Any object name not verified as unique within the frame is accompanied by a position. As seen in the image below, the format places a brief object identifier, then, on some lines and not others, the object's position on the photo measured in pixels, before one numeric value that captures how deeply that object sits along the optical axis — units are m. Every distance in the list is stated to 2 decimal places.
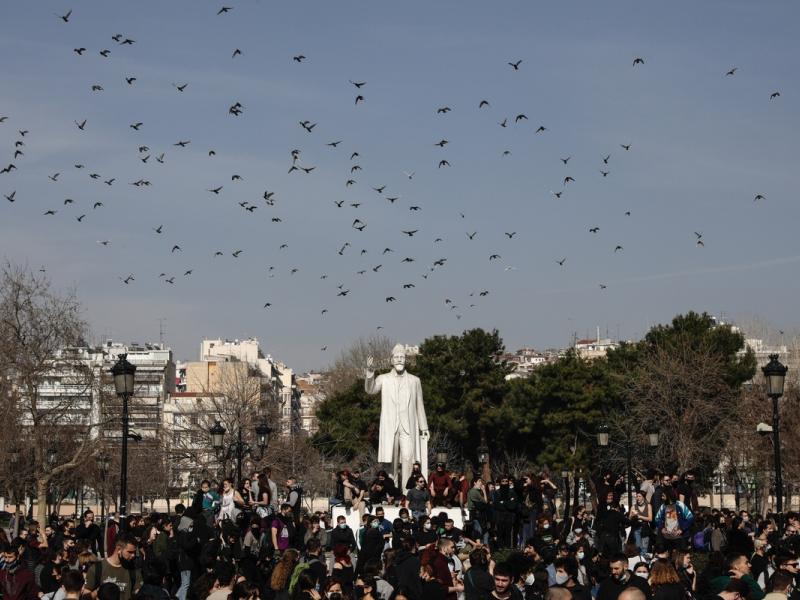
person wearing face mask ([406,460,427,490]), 25.83
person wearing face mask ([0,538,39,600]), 14.88
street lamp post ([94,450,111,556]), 44.12
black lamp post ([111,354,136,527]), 22.56
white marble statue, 28.95
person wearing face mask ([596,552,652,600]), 12.09
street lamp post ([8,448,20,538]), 47.06
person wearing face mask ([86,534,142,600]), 13.59
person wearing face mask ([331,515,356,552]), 19.88
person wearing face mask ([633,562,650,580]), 14.66
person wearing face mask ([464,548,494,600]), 13.02
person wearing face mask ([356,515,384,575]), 19.69
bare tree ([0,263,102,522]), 49.28
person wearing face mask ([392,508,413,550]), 17.84
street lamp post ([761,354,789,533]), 22.75
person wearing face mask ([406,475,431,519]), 25.14
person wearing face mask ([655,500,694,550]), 20.75
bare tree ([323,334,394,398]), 91.62
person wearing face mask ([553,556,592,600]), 13.46
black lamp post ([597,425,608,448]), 34.62
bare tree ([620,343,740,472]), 58.80
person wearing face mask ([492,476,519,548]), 24.20
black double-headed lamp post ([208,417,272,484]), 32.84
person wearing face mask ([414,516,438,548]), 19.75
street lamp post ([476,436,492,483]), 41.22
